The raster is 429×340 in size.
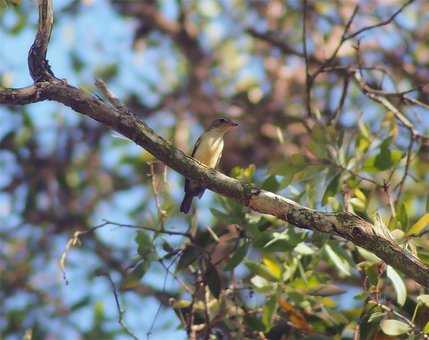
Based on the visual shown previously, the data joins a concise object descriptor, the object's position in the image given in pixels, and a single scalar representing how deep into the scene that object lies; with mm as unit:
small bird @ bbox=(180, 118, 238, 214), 10453
